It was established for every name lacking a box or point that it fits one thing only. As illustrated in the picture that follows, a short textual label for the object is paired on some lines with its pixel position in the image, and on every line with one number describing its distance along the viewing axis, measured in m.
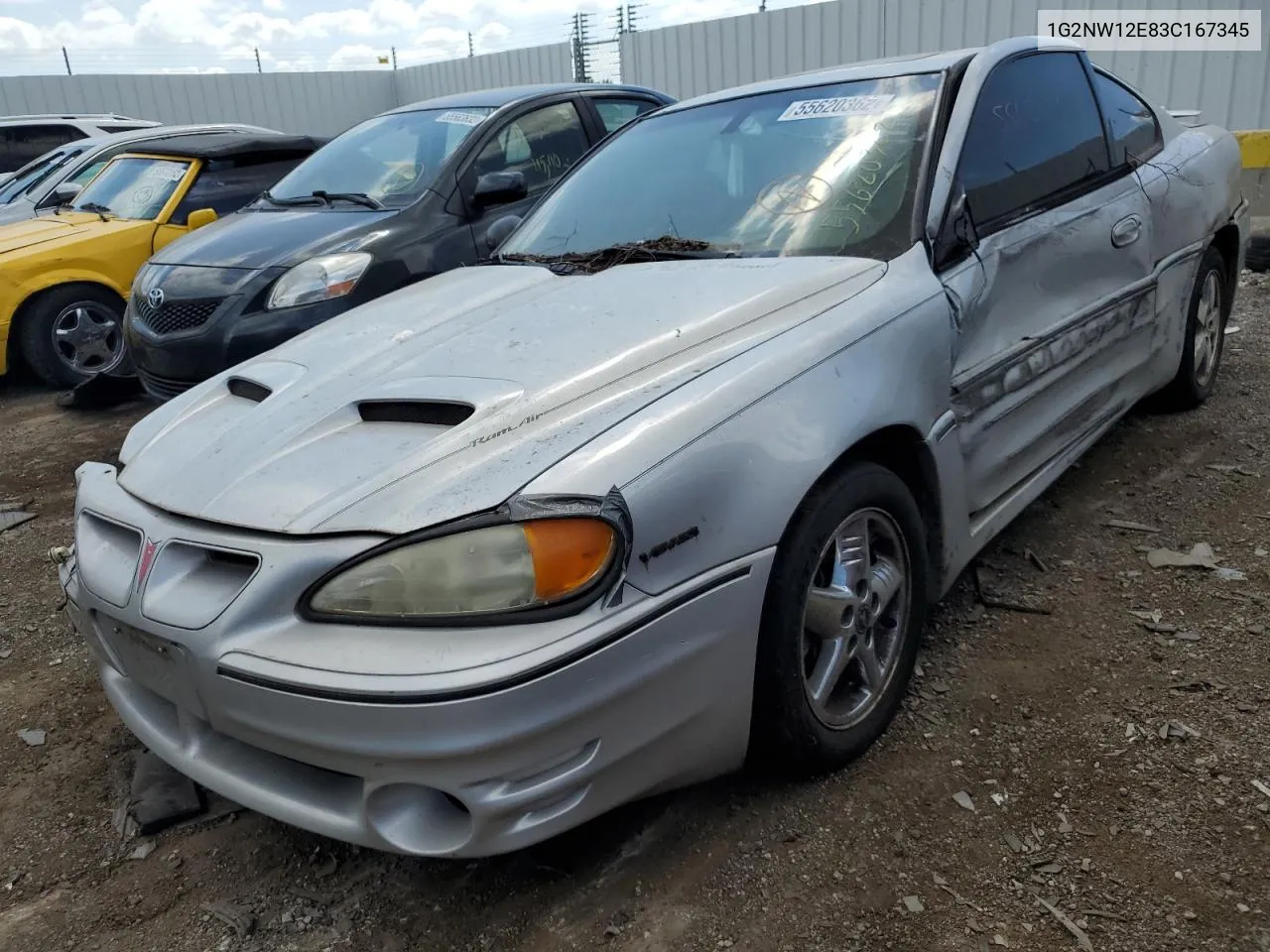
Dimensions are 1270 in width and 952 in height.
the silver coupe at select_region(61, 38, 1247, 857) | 1.68
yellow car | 6.63
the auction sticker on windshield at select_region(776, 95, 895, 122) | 2.80
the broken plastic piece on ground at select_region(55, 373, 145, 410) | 6.39
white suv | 11.34
